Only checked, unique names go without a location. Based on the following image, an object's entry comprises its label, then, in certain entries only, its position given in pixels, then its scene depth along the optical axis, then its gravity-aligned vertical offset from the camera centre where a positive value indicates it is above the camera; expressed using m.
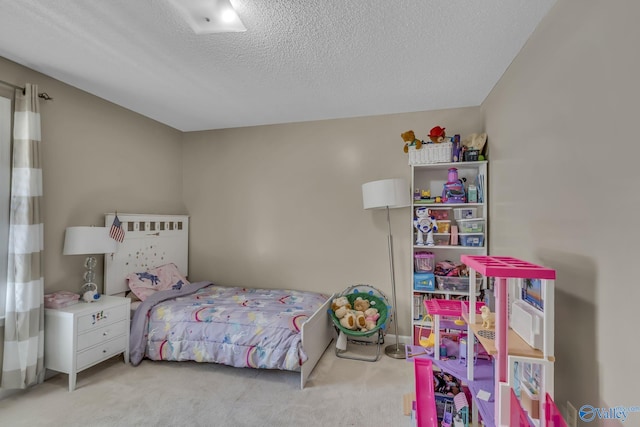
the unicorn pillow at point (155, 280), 3.10 -0.70
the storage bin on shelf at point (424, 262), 2.97 -0.45
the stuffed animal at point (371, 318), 2.88 -0.97
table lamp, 2.50 -0.22
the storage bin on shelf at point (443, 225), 2.96 -0.09
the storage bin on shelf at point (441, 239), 3.08 -0.23
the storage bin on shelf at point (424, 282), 2.92 -0.63
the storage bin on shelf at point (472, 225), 2.80 -0.08
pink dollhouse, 1.20 -0.56
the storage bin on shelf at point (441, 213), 3.05 +0.03
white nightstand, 2.32 -0.95
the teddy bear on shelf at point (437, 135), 2.91 +0.78
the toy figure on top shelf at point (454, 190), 2.90 +0.25
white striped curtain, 2.22 -0.31
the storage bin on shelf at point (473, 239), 2.82 -0.21
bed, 2.50 -0.89
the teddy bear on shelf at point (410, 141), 2.94 +0.74
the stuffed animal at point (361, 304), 3.11 -0.91
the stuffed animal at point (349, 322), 2.87 -1.00
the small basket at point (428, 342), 2.03 -0.87
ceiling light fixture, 1.64 +1.14
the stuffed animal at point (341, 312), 2.96 -0.93
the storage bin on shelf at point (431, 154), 2.88 +0.60
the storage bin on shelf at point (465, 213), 2.91 +0.03
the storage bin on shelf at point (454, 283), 2.92 -0.64
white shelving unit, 2.84 +0.10
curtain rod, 2.22 +0.97
